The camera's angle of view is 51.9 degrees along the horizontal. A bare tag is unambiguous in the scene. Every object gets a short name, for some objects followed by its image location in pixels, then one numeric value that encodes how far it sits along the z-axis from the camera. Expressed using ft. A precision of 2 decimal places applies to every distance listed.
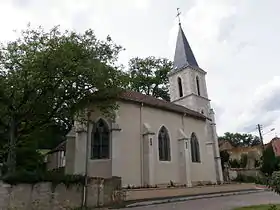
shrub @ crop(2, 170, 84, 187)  45.29
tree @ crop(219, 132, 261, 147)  302.04
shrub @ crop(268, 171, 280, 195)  25.38
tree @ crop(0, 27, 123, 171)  52.34
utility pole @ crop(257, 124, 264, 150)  148.87
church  71.10
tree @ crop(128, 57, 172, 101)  144.25
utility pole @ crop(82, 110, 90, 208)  49.55
